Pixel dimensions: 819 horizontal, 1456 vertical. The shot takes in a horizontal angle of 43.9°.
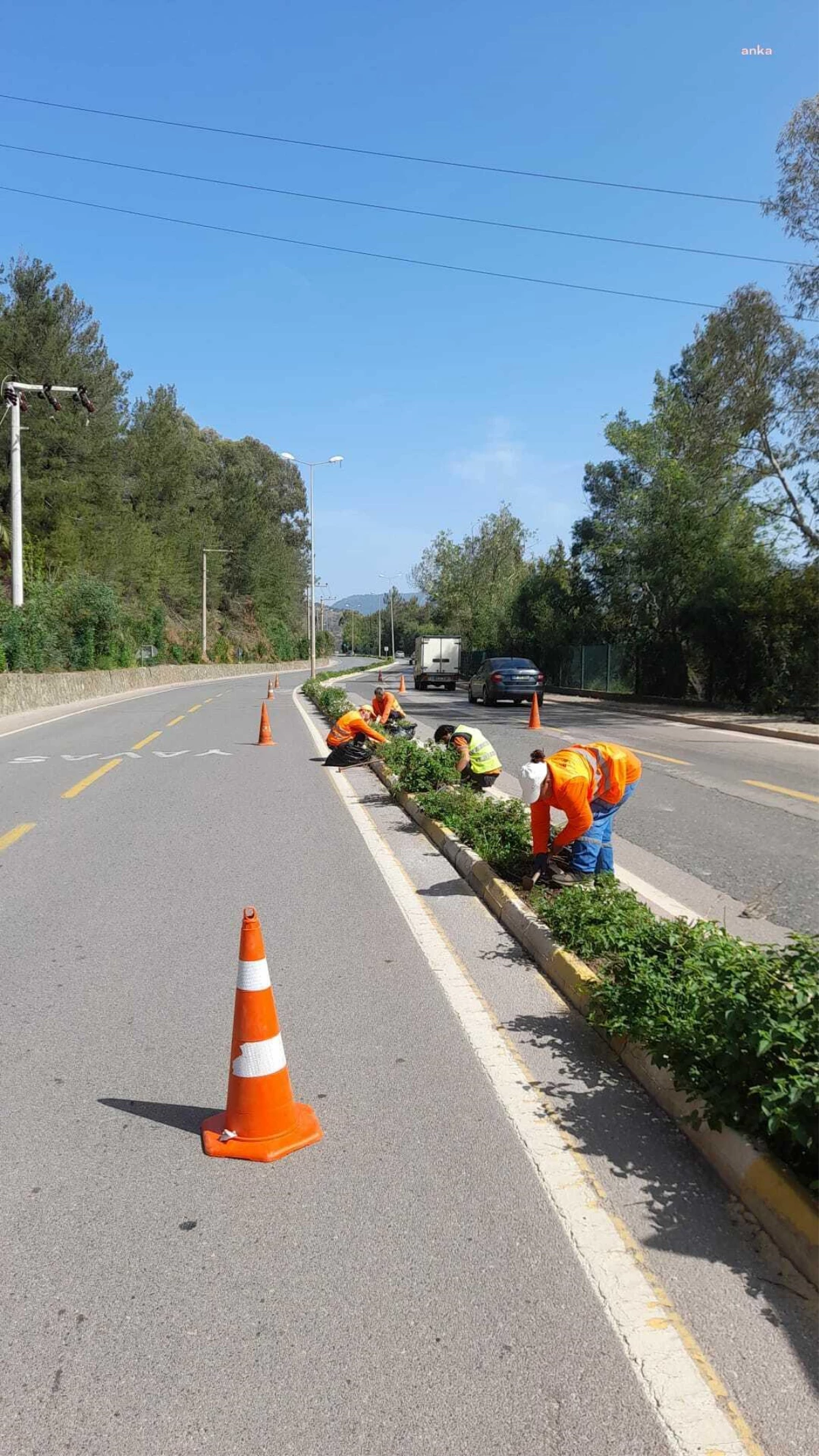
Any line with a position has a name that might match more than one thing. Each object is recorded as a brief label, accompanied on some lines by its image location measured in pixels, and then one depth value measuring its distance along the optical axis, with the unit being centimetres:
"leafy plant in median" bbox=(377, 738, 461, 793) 1084
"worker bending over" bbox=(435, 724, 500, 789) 1096
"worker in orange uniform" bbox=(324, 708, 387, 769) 1476
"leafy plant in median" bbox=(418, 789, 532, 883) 706
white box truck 4897
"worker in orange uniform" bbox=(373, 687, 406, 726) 1606
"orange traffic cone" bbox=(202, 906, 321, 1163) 348
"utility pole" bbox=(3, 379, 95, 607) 2566
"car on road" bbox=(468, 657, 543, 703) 2864
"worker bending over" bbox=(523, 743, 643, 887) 592
